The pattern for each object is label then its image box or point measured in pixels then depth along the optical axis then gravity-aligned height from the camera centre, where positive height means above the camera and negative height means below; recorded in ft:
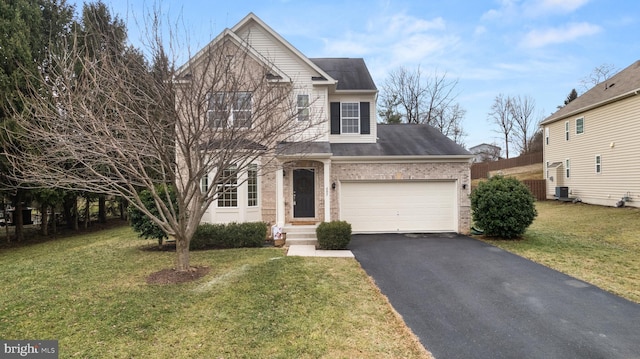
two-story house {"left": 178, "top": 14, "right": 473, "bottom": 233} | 41.34 +0.27
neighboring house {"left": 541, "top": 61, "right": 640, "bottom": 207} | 55.47 +7.00
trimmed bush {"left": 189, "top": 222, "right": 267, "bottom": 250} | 34.17 -5.63
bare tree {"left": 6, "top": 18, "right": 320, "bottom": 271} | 20.74 +4.56
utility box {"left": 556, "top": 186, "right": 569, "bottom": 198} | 71.20 -2.60
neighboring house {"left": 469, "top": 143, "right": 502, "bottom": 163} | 191.89 +17.57
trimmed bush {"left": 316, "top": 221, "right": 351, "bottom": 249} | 33.45 -5.52
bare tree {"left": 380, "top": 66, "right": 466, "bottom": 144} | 106.22 +28.07
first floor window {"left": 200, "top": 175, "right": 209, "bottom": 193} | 37.65 +0.00
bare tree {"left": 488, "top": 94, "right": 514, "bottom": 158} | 146.72 +30.20
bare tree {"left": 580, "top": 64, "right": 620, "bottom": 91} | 111.45 +37.36
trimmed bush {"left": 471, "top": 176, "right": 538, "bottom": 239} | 36.17 -3.16
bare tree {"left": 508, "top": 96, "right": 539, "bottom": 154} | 143.02 +29.76
